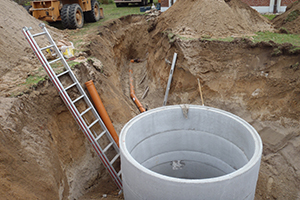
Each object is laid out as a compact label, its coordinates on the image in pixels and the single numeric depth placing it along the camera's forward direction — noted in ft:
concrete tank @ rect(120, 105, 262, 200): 11.77
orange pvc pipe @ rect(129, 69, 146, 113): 29.59
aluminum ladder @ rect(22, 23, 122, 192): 16.97
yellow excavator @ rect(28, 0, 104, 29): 33.06
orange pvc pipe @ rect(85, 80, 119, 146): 19.95
